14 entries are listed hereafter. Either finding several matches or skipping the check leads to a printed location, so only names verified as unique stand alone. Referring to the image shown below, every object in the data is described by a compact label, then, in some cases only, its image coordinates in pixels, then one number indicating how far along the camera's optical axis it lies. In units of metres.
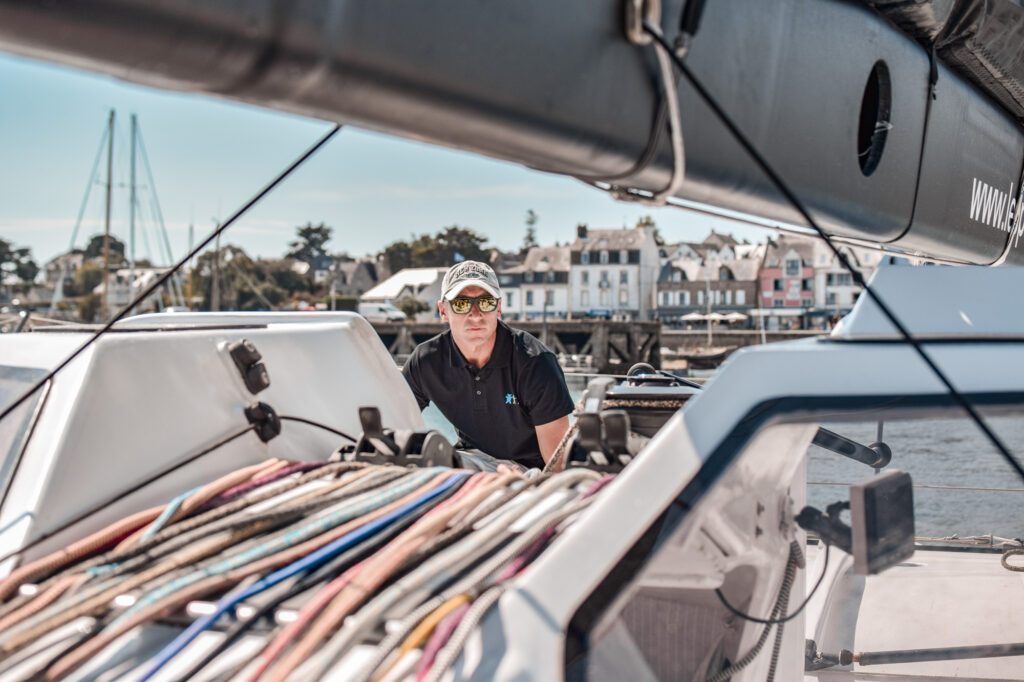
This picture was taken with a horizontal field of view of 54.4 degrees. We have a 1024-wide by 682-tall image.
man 3.68
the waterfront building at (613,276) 73.38
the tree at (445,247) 85.48
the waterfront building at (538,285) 73.75
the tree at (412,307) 61.77
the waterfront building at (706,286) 73.06
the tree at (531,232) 101.69
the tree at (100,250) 105.94
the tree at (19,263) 98.88
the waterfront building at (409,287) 69.12
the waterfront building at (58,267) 109.19
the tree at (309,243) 105.81
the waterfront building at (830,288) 67.56
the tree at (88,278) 93.19
